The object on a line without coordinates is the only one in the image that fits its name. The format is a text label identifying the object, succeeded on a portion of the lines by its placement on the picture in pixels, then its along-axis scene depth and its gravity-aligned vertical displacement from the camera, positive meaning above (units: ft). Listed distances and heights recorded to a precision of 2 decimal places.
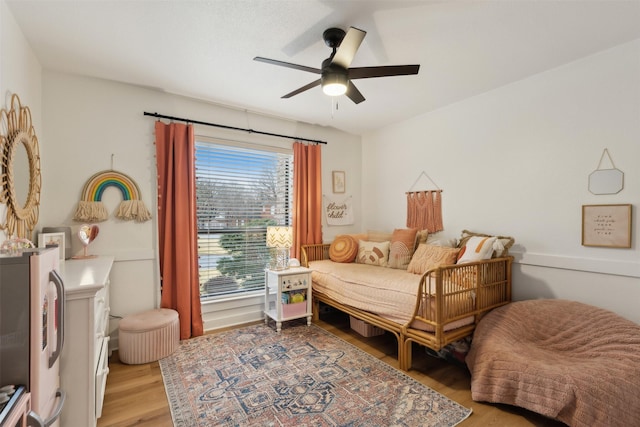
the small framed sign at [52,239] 7.09 -0.51
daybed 7.18 -2.21
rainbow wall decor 8.52 +0.52
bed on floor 5.09 -2.96
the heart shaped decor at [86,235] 8.00 -0.47
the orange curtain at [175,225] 9.59 -0.27
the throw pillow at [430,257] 9.18 -1.37
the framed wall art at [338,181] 13.89 +1.58
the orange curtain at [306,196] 12.39 +0.84
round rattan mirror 5.52 +0.98
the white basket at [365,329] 9.83 -3.81
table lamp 11.08 -1.01
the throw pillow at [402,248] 10.76 -1.22
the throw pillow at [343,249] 11.98 -1.38
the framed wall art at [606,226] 7.09 -0.32
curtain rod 9.63 +3.27
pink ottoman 8.02 -3.32
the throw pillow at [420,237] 11.03 -0.85
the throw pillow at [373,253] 11.33 -1.49
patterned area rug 5.96 -4.02
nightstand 10.29 -2.83
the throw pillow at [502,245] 8.55 -0.92
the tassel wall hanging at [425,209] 11.27 +0.22
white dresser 4.62 -2.16
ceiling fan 6.06 +3.08
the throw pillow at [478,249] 8.29 -1.01
